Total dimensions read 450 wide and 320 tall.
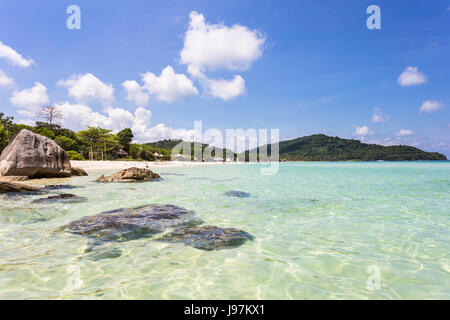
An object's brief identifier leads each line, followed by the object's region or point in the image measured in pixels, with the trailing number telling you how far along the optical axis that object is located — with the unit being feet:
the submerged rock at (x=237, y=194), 34.24
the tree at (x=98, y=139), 171.94
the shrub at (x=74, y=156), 146.72
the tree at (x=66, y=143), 155.38
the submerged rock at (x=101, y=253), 12.09
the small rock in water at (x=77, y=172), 61.56
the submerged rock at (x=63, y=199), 27.22
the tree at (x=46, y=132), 157.54
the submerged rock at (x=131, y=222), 15.93
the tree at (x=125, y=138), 221.25
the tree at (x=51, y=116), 195.83
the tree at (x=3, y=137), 96.24
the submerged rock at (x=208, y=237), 14.23
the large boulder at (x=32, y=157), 45.06
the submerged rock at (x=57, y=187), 38.33
